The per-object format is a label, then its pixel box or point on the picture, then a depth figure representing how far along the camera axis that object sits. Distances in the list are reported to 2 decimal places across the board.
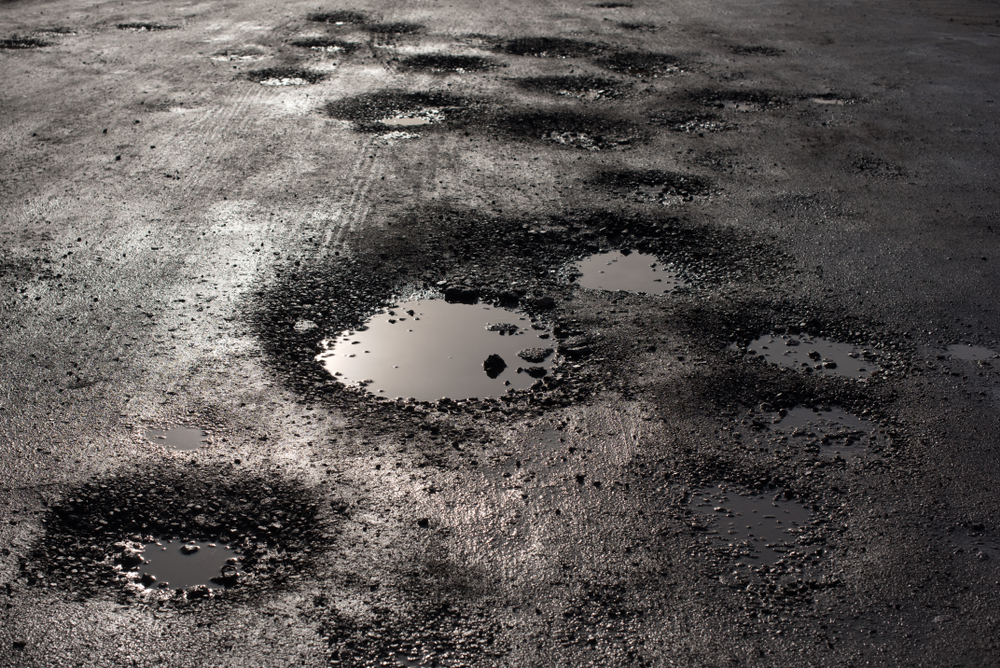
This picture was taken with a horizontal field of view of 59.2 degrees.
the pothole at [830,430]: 4.16
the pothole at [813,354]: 4.74
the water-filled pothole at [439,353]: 4.54
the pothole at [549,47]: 10.65
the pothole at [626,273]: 5.49
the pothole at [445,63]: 9.82
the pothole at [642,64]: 10.09
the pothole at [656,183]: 6.84
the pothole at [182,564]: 3.32
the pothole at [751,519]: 3.59
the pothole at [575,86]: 9.16
